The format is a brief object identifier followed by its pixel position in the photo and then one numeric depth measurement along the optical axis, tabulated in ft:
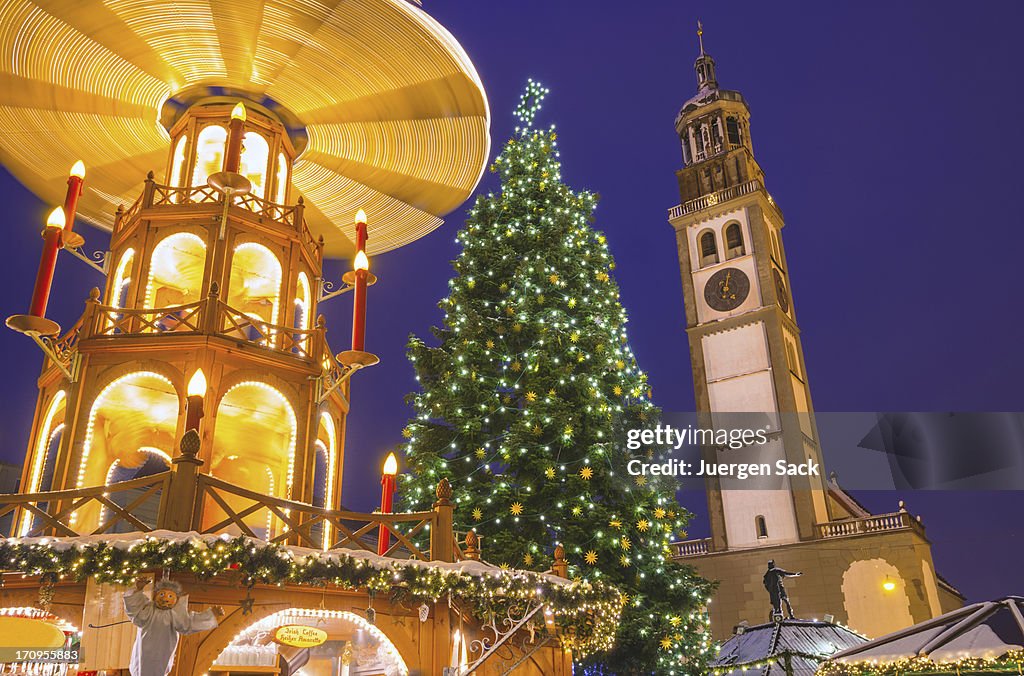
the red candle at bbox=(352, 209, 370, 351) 32.99
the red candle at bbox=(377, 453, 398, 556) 31.89
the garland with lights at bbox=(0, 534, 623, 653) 22.76
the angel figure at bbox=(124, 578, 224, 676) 22.75
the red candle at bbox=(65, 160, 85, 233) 31.68
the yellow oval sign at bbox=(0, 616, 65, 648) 22.25
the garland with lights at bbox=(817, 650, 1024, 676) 25.66
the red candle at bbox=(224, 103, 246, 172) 35.12
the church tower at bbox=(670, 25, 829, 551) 110.01
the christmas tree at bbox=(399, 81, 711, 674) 42.80
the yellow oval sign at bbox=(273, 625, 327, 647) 28.12
